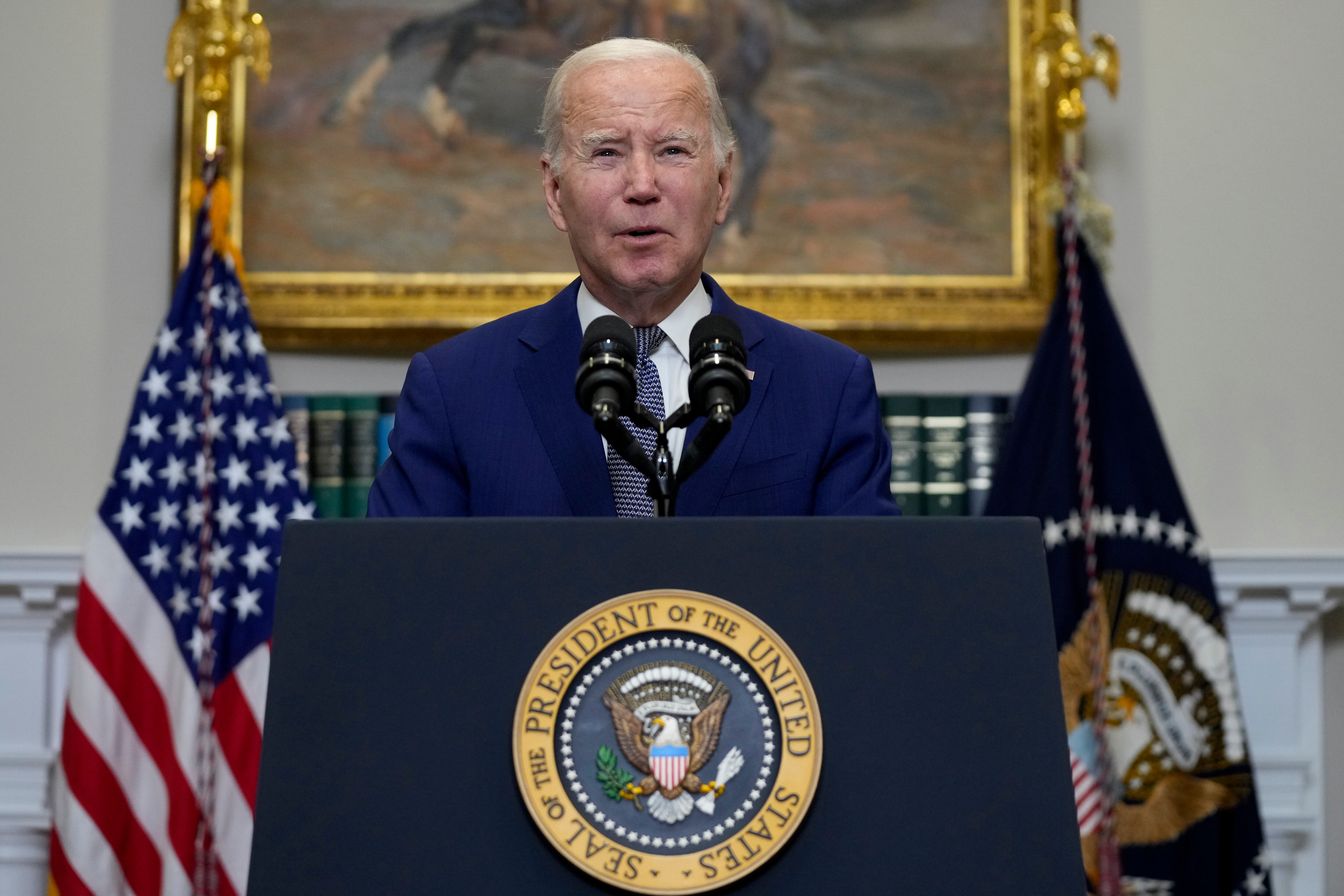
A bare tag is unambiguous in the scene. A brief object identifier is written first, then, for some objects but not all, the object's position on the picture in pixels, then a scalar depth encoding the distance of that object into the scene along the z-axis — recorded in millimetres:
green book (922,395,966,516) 7844
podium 2387
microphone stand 2732
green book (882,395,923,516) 7848
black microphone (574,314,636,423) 2752
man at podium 3559
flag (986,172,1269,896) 7227
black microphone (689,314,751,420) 2781
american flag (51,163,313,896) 7145
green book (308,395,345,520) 7805
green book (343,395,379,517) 7793
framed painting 8266
